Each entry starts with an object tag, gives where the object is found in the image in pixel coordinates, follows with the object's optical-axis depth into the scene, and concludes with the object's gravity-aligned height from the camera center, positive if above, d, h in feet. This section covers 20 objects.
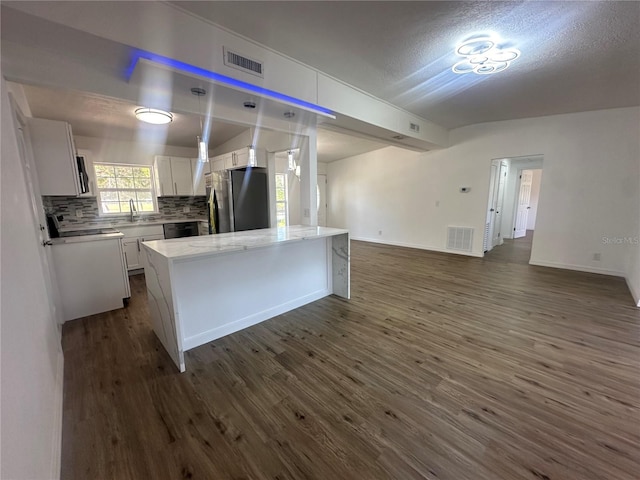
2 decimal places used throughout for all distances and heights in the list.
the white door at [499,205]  19.86 -0.58
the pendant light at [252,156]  8.18 +1.44
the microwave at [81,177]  10.05 +1.08
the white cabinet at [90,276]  9.33 -2.78
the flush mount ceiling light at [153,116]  10.28 +3.58
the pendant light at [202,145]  7.09 +1.55
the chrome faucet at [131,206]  16.38 -0.22
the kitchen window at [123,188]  15.49 +0.92
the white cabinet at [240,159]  13.64 +2.34
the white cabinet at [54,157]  8.73 +1.62
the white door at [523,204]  25.99 -0.65
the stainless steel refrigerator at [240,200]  14.37 +0.08
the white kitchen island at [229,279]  7.04 -2.60
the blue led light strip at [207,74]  6.04 +3.38
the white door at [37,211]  6.88 -0.21
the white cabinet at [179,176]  16.30 +1.72
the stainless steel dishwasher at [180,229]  16.52 -1.83
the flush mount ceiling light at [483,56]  7.57 +4.51
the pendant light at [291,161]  9.95 +1.53
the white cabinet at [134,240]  14.61 -2.18
